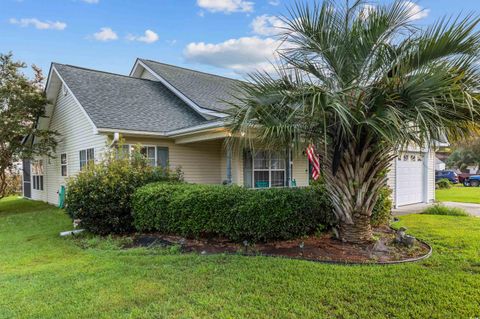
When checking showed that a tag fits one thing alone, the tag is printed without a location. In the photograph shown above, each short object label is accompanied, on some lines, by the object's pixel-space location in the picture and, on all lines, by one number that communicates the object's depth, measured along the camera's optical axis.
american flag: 10.87
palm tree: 4.73
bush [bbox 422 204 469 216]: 10.73
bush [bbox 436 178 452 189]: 26.33
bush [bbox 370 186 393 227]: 7.67
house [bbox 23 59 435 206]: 10.68
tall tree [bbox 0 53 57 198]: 13.03
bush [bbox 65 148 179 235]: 8.11
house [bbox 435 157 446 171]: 36.22
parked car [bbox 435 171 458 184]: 31.30
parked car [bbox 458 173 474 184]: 32.48
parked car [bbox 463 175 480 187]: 29.31
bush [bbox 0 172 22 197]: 21.97
